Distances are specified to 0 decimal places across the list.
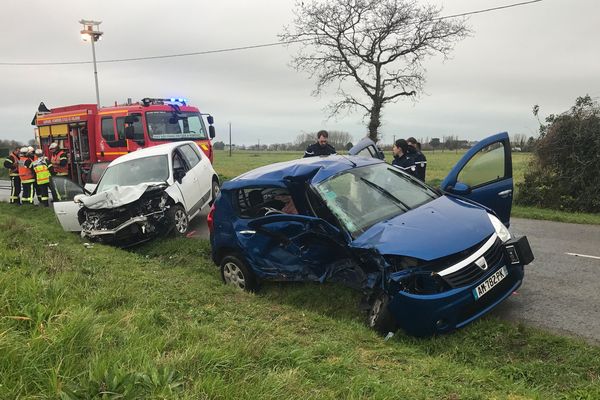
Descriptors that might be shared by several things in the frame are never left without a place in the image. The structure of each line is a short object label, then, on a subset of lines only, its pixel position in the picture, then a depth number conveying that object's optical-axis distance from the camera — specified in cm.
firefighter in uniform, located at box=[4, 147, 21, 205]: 1313
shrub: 1020
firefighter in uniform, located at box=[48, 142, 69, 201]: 1456
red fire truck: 1307
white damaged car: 782
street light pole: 2139
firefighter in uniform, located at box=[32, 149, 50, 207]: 1277
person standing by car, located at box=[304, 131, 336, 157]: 898
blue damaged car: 382
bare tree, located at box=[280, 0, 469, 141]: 1794
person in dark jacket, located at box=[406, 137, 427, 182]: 761
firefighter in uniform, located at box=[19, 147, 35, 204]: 1274
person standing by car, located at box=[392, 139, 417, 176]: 760
